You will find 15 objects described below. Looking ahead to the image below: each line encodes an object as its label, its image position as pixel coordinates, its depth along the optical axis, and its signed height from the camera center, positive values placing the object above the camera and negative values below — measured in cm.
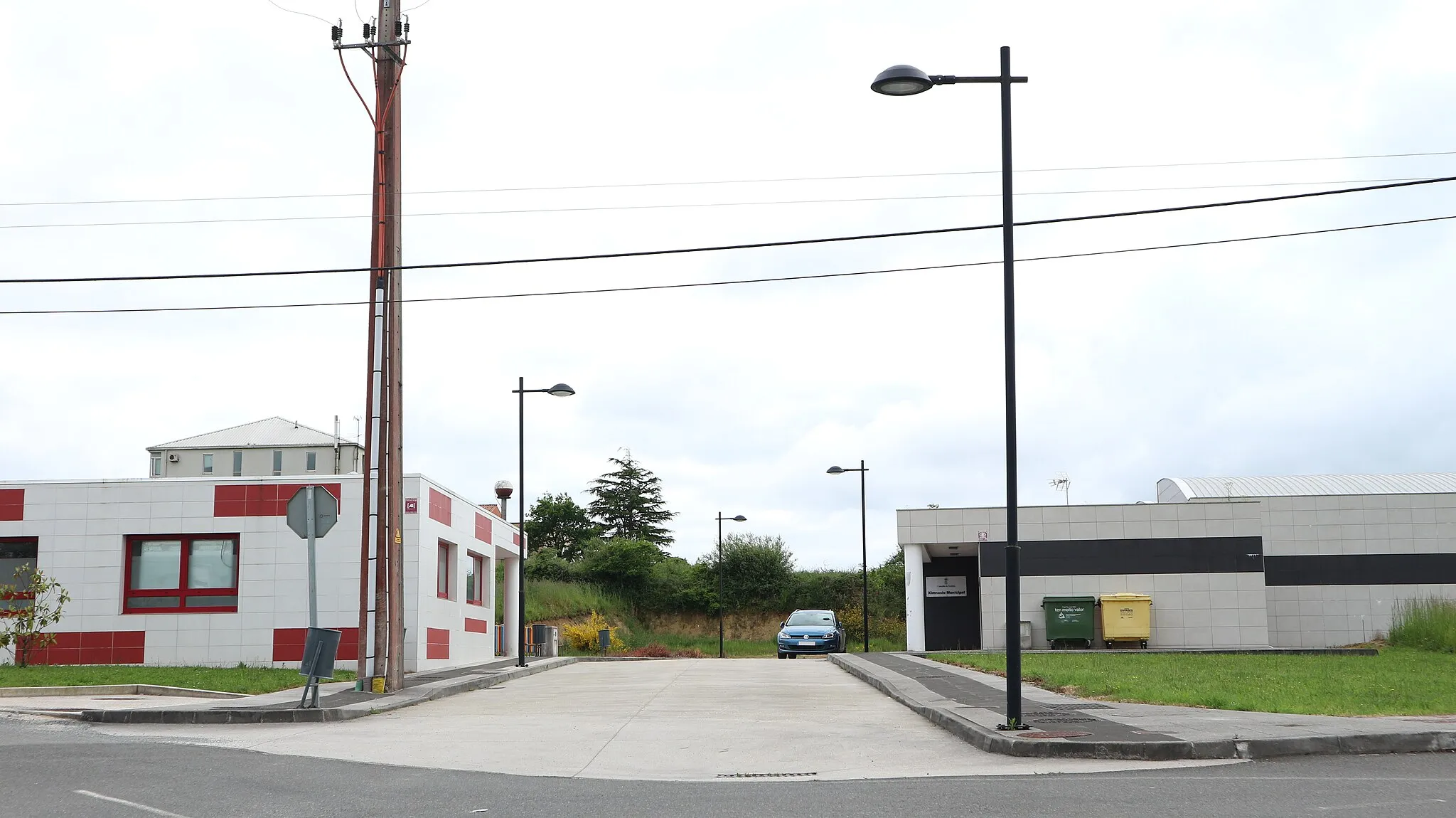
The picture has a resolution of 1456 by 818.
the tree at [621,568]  6019 -122
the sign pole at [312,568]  1527 -31
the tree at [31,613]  2462 -137
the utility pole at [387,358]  1831 +270
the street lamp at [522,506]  2866 +91
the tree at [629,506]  8688 +240
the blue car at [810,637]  3734 -284
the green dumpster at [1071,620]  3494 -218
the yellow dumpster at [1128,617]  3478 -212
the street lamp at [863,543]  4270 -9
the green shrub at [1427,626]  3194 -227
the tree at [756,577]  6034 -169
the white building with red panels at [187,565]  2678 -48
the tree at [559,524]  8531 +119
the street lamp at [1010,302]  1198 +235
